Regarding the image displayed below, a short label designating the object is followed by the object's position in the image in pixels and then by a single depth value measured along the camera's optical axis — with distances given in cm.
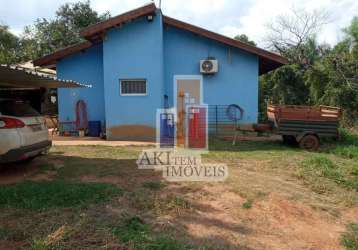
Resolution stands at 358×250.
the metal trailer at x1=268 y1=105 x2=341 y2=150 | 1045
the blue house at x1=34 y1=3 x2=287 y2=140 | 1187
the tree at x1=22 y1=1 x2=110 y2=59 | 2856
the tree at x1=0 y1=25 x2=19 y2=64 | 2234
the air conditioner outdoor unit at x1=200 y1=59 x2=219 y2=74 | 1254
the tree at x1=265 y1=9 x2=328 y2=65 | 2347
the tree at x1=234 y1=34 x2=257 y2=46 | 3497
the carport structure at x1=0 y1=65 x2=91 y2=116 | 611
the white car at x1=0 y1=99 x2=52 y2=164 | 548
